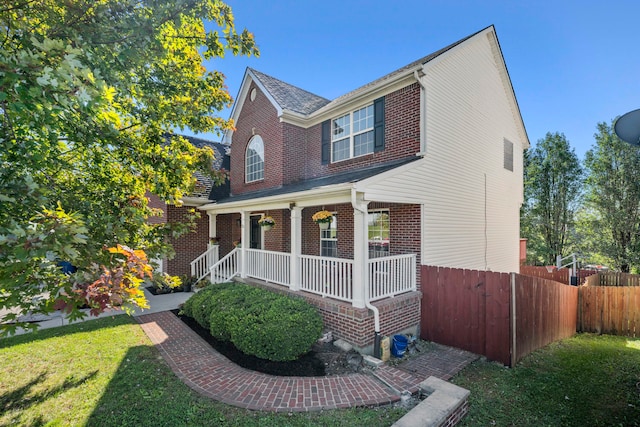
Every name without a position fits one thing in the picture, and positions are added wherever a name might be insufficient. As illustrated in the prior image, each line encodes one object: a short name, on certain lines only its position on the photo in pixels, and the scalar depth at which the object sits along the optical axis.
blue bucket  6.58
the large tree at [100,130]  2.25
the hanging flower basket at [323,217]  8.76
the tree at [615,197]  19.27
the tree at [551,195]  23.41
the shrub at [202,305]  7.85
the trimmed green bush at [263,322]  6.04
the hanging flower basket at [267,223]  10.50
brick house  7.28
